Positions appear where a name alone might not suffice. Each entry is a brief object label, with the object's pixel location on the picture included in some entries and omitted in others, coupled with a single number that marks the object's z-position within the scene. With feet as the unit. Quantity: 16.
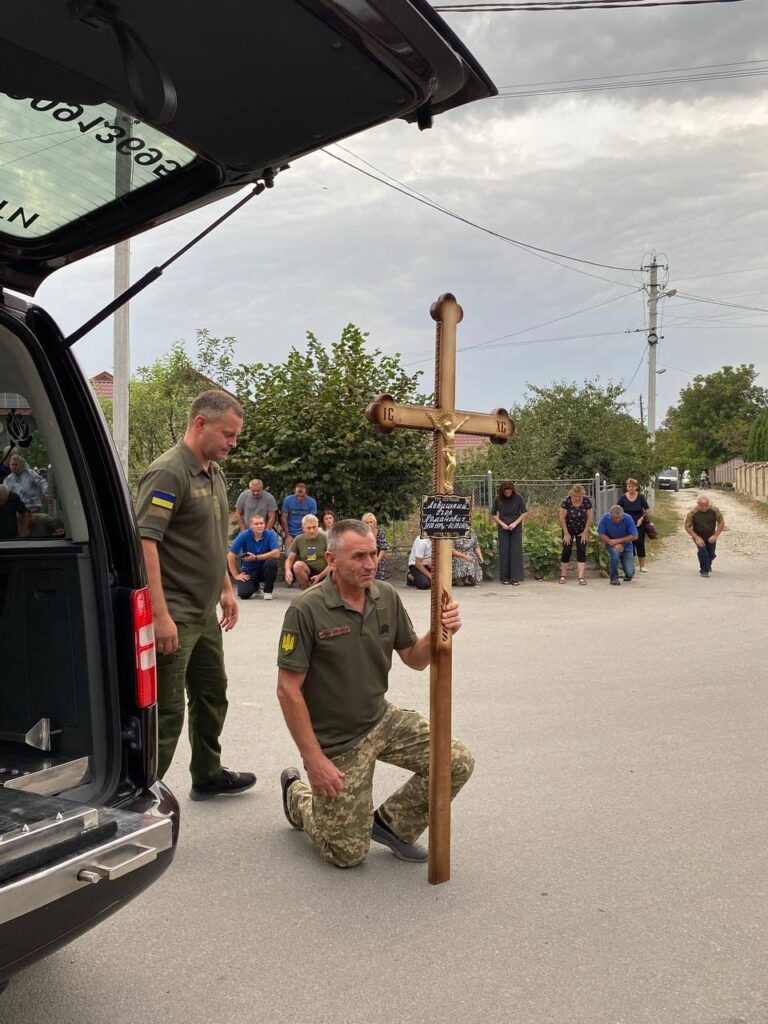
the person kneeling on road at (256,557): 39.06
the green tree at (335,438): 47.32
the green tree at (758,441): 169.07
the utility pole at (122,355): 43.21
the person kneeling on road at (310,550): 37.50
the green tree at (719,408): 242.99
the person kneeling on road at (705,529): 49.32
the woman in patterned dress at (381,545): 41.60
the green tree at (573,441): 81.51
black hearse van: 6.48
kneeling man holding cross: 11.77
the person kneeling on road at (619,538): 47.03
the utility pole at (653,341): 108.58
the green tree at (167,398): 76.07
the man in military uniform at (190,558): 12.49
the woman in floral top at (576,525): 46.83
